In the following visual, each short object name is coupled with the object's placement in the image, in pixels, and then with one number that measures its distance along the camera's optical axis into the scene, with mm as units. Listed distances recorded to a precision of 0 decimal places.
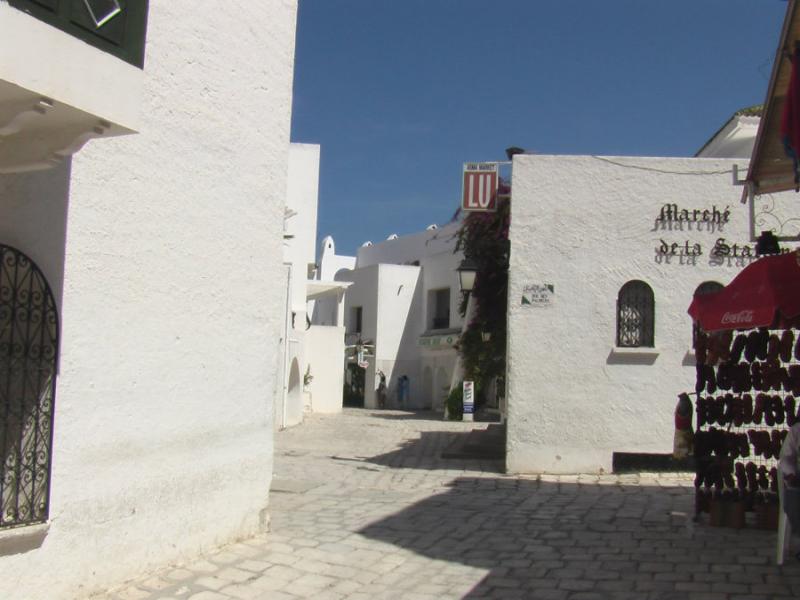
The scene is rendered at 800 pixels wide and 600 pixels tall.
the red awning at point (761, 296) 7456
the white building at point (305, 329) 23406
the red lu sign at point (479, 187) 14812
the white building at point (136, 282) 5234
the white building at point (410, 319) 36344
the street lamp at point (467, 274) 15758
